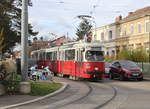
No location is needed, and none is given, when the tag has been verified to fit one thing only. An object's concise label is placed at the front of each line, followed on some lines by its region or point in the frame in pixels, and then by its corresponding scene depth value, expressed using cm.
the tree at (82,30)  7481
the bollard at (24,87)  1572
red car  2731
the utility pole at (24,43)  1594
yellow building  5194
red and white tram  2436
